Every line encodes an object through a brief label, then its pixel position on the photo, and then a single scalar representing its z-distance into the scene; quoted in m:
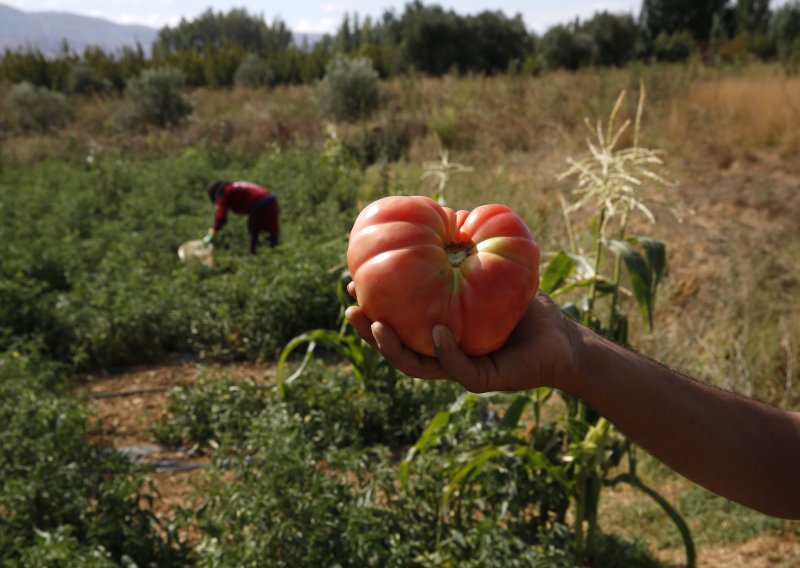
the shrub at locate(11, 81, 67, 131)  17.86
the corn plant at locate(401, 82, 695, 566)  2.51
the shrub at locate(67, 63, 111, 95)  21.72
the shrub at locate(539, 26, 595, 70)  24.83
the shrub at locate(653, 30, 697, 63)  23.73
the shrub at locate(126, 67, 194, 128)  17.30
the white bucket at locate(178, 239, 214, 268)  6.96
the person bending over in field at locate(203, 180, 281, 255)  7.21
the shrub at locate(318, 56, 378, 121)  15.01
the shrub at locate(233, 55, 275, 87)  22.53
